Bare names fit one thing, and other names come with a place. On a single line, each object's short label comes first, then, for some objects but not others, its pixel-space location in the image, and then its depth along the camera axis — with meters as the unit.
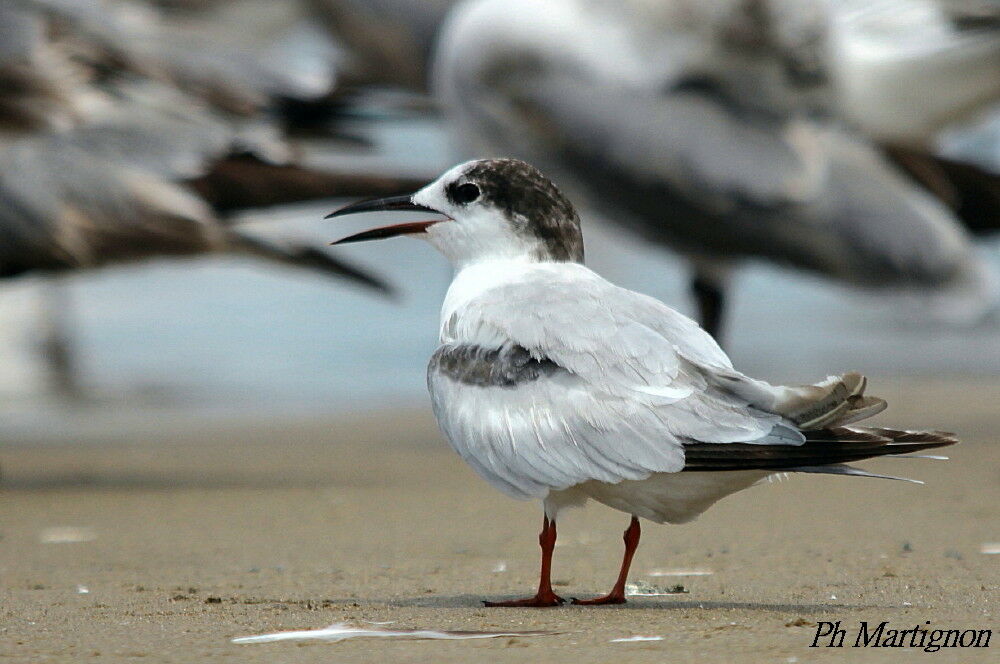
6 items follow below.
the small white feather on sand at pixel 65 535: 8.22
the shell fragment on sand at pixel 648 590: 6.36
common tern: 5.46
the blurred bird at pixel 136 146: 10.90
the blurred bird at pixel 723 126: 11.95
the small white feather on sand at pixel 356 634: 5.20
